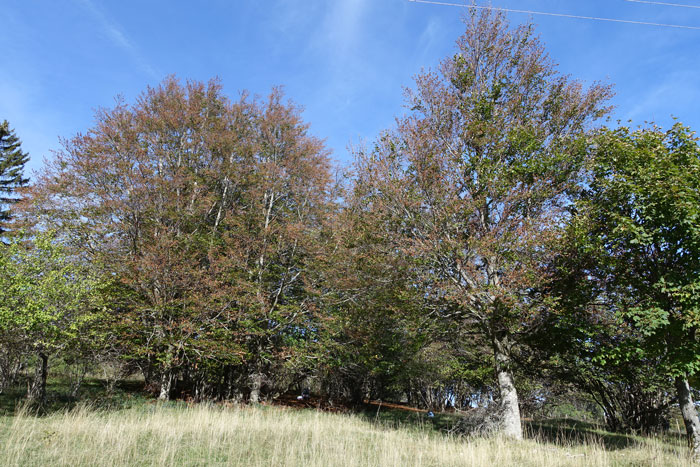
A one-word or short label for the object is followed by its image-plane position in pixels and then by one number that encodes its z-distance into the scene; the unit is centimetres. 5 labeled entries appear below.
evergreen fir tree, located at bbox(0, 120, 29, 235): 3002
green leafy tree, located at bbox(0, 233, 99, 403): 845
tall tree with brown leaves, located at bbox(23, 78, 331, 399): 1352
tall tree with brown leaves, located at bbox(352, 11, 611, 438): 941
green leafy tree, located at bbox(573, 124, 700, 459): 729
